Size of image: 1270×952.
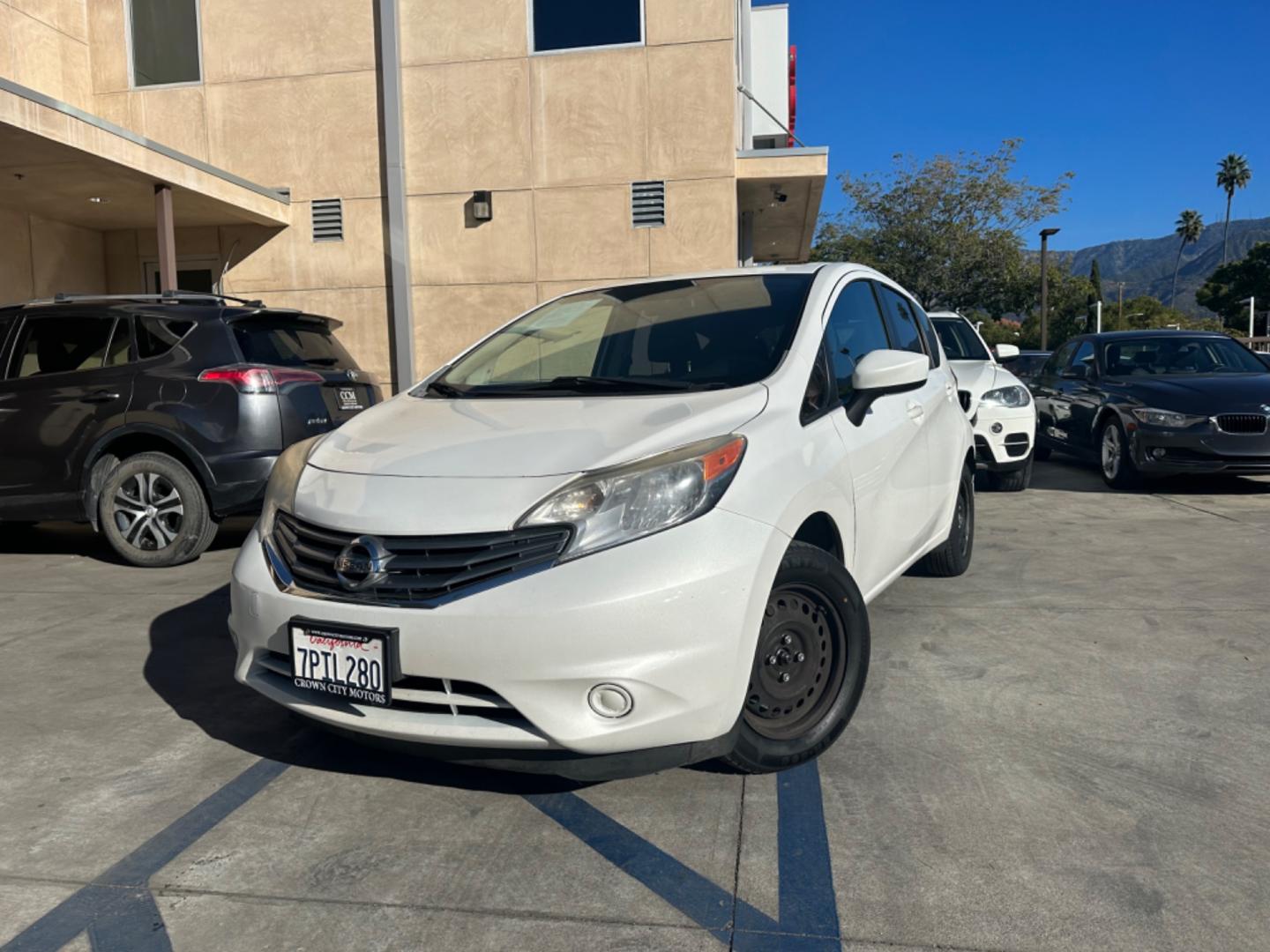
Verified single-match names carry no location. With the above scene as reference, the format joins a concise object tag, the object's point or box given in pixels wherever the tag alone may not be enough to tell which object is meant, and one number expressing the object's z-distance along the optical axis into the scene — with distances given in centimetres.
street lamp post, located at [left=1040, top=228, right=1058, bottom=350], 2875
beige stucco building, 1199
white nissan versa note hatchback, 254
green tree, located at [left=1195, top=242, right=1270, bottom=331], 6384
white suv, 833
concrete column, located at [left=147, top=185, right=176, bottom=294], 1034
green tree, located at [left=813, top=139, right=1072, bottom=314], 3031
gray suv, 604
